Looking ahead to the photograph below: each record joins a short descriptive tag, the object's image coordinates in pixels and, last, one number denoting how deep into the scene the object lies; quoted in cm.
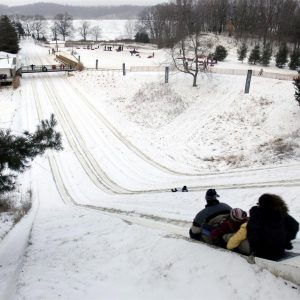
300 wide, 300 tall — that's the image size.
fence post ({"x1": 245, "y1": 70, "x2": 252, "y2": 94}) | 2539
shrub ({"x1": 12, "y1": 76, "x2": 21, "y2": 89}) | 4017
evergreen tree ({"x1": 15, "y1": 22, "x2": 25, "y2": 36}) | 12912
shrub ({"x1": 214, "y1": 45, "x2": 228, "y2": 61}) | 4534
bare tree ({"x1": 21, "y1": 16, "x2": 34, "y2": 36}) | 15869
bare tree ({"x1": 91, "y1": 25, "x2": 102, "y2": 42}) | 15362
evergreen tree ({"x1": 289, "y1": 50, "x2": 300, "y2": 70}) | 3683
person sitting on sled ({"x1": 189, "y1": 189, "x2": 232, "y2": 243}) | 655
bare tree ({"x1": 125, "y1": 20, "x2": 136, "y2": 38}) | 16499
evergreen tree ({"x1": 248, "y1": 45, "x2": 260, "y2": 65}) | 4253
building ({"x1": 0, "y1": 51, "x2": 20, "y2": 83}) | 4153
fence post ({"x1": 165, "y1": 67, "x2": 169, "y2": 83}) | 3288
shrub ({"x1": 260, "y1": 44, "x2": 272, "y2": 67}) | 4044
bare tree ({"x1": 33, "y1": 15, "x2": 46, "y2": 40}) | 15040
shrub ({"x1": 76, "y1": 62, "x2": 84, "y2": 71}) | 4768
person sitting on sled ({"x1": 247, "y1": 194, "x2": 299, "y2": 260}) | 531
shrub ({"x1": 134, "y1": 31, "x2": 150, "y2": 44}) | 9112
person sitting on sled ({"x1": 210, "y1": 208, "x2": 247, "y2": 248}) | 604
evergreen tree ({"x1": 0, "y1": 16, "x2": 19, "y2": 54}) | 6619
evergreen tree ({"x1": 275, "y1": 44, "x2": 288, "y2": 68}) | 3972
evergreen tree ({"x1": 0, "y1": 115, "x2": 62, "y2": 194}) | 845
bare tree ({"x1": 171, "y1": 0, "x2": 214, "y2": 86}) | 3140
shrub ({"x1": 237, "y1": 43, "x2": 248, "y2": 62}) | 4431
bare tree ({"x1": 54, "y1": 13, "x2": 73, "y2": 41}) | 13708
